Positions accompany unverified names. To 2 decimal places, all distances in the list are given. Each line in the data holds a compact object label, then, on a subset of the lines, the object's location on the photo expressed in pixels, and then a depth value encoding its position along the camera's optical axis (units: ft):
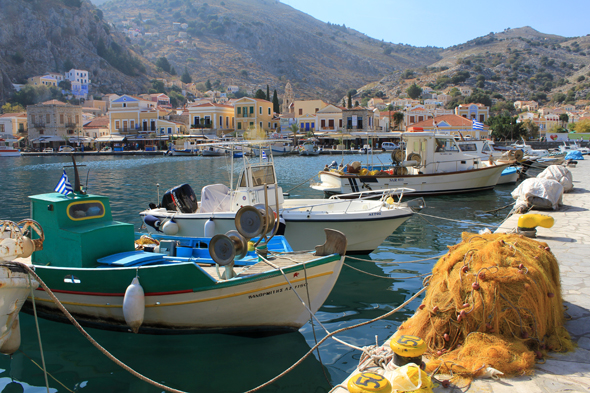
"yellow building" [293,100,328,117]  280.10
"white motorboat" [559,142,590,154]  159.90
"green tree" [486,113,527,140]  222.89
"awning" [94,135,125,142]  234.58
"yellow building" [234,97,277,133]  248.11
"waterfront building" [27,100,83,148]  247.70
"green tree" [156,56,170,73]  532.81
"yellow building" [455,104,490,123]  286.46
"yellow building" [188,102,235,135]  249.14
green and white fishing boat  20.74
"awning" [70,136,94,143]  239.46
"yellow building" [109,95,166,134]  250.57
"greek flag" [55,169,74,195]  24.58
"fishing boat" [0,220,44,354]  17.94
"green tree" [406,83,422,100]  432.74
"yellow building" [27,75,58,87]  375.66
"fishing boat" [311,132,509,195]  66.08
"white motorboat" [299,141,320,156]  206.59
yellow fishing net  13.69
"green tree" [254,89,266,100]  287.69
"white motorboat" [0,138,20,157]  205.16
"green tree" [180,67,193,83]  522.06
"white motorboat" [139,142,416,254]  35.78
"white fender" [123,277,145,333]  20.47
